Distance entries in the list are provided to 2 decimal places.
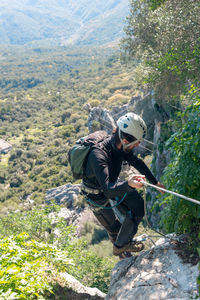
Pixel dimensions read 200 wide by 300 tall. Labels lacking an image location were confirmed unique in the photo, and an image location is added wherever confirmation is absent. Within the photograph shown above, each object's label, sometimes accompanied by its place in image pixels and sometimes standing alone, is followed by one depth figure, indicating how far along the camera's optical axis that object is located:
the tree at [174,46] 11.12
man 3.69
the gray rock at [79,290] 4.52
